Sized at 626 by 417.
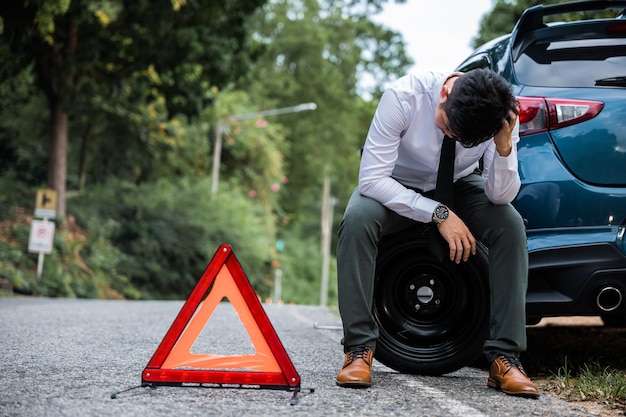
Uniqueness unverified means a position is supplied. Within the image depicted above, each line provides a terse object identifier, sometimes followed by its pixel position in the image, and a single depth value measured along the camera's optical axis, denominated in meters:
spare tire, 4.25
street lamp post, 26.92
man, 3.91
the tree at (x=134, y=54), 16.53
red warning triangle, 3.60
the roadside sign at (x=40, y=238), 16.47
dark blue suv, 4.07
